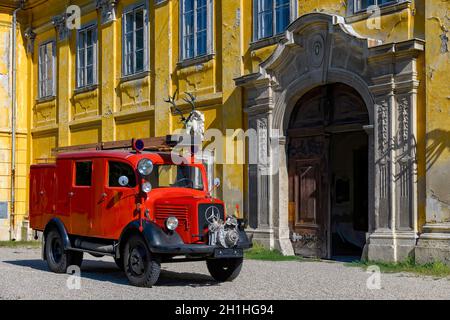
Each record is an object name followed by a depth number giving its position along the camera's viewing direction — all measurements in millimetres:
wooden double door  15297
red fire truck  11031
